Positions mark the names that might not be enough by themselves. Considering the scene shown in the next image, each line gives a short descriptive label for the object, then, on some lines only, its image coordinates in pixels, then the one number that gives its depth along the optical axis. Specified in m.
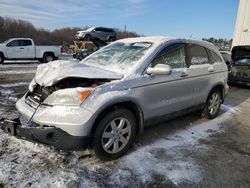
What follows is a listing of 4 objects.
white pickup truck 12.50
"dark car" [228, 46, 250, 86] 7.66
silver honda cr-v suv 2.33
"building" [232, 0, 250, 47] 11.75
